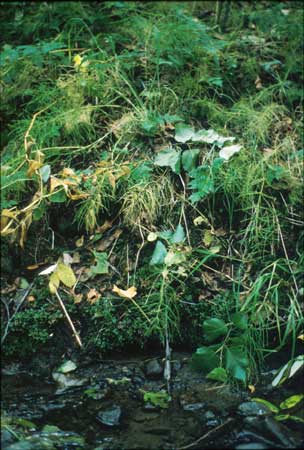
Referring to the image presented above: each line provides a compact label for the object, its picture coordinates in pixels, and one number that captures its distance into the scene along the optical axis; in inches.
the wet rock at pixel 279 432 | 68.7
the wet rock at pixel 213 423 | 73.1
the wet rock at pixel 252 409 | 74.2
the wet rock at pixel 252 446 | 68.4
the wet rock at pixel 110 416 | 73.4
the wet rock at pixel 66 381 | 79.7
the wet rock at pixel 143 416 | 74.2
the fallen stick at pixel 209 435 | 69.3
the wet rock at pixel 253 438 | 69.0
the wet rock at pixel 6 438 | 65.9
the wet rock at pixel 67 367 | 81.7
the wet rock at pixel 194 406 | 76.2
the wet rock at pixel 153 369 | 82.0
